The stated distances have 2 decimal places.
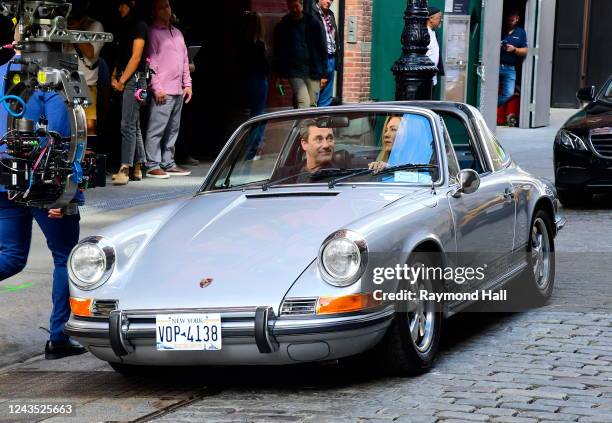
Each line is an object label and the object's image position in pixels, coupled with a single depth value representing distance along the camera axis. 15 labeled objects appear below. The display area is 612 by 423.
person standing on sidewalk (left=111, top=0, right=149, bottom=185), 13.61
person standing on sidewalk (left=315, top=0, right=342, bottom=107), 18.05
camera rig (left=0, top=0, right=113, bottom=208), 6.86
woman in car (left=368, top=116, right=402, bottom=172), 7.50
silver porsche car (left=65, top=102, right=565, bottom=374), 6.16
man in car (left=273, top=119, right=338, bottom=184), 7.60
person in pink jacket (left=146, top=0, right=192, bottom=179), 14.19
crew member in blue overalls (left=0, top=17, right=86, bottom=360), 7.02
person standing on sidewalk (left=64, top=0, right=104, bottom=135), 13.19
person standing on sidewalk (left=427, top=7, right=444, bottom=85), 17.94
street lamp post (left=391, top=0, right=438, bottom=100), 13.50
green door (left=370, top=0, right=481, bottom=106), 20.47
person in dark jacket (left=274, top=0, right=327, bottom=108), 17.03
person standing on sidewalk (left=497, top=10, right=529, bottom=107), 22.84
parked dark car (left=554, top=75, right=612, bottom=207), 13.46
